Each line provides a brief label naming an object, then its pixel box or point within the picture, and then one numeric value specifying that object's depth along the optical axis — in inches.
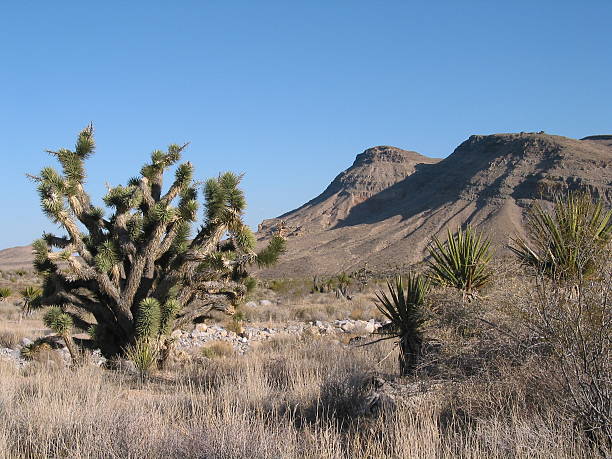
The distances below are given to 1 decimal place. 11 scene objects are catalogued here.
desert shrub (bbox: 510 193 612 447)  187.6
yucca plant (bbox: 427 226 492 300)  352.8
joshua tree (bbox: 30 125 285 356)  417.1
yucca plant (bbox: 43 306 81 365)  402.0
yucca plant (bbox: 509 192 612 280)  278.5
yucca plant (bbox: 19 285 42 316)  887.1
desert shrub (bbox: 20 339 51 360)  435.8
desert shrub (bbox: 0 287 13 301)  1101.8
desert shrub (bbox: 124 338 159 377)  388.8
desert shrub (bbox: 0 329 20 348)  588.0
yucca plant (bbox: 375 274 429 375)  322.7
